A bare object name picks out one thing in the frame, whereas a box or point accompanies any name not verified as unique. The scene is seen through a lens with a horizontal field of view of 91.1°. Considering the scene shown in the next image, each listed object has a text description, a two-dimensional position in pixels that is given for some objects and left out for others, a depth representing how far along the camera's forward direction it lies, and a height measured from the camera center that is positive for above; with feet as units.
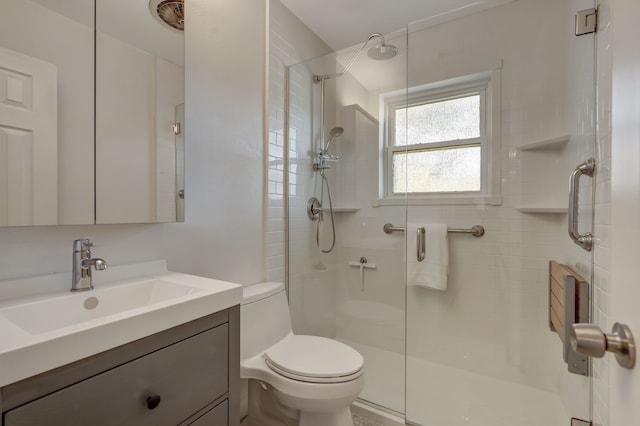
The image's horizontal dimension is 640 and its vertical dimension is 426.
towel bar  6.91 -0.40
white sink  2.81 -0.96
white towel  7.04 -1.08
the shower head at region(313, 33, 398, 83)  6.86 +3.55
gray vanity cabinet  2.09 -1.39
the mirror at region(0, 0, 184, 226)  2.99 +1.10
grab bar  3.70 +0.11
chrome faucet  3.30 -0.58
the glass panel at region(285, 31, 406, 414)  7.00 +0.00
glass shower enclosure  6.14 +0.05
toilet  4.31 -2.27
